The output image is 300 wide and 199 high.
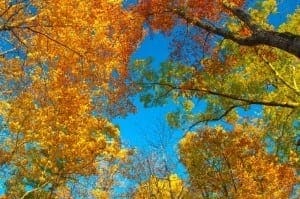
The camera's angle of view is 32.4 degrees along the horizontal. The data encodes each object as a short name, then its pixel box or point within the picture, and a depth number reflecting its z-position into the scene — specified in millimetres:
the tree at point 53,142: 18531
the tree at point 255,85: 18359
